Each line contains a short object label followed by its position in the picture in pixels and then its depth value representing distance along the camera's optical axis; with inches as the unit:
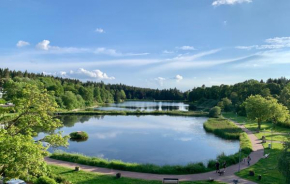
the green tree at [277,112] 1839.3
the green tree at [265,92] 3149.6
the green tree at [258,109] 1843.0
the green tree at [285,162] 678.1
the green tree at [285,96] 2758.1
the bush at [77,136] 1595.7
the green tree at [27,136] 385.1
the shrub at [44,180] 665.6
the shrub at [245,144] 1191.1
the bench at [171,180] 761.0
